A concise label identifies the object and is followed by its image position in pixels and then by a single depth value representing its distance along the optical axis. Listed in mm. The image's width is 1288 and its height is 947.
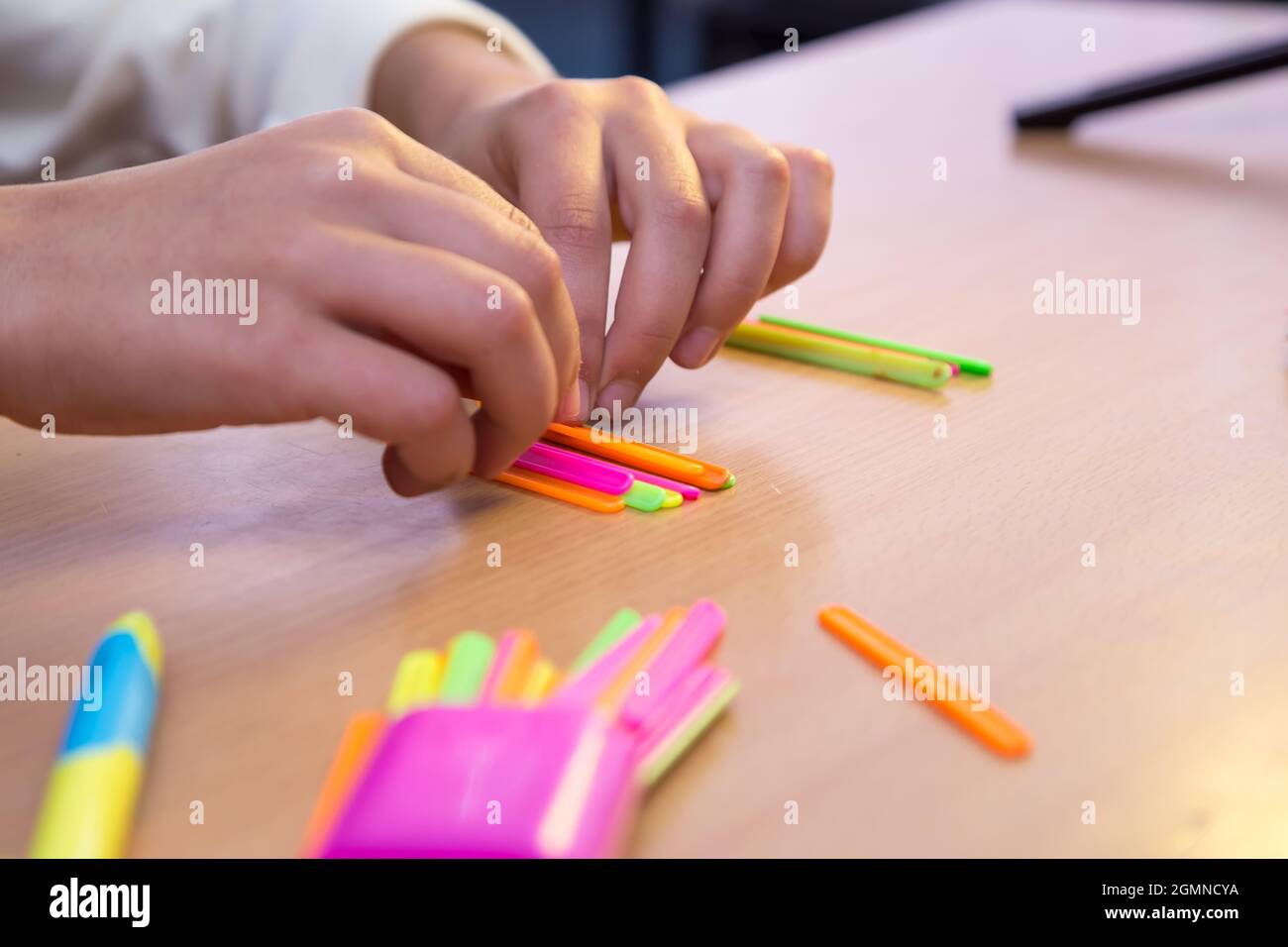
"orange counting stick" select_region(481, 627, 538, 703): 406
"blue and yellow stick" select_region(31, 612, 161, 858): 355
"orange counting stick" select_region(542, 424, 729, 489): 573
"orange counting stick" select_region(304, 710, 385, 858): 361
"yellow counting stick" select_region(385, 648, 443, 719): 409
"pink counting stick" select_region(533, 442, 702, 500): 563
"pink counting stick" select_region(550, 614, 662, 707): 403
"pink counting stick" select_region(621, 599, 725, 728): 403
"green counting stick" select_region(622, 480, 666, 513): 551
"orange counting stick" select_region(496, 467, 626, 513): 551
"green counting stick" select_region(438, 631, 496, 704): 406
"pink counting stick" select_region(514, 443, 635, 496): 561
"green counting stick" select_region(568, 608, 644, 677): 436
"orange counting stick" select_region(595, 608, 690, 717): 403
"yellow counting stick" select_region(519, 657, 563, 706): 408
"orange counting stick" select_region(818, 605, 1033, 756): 402
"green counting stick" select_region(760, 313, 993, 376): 697
